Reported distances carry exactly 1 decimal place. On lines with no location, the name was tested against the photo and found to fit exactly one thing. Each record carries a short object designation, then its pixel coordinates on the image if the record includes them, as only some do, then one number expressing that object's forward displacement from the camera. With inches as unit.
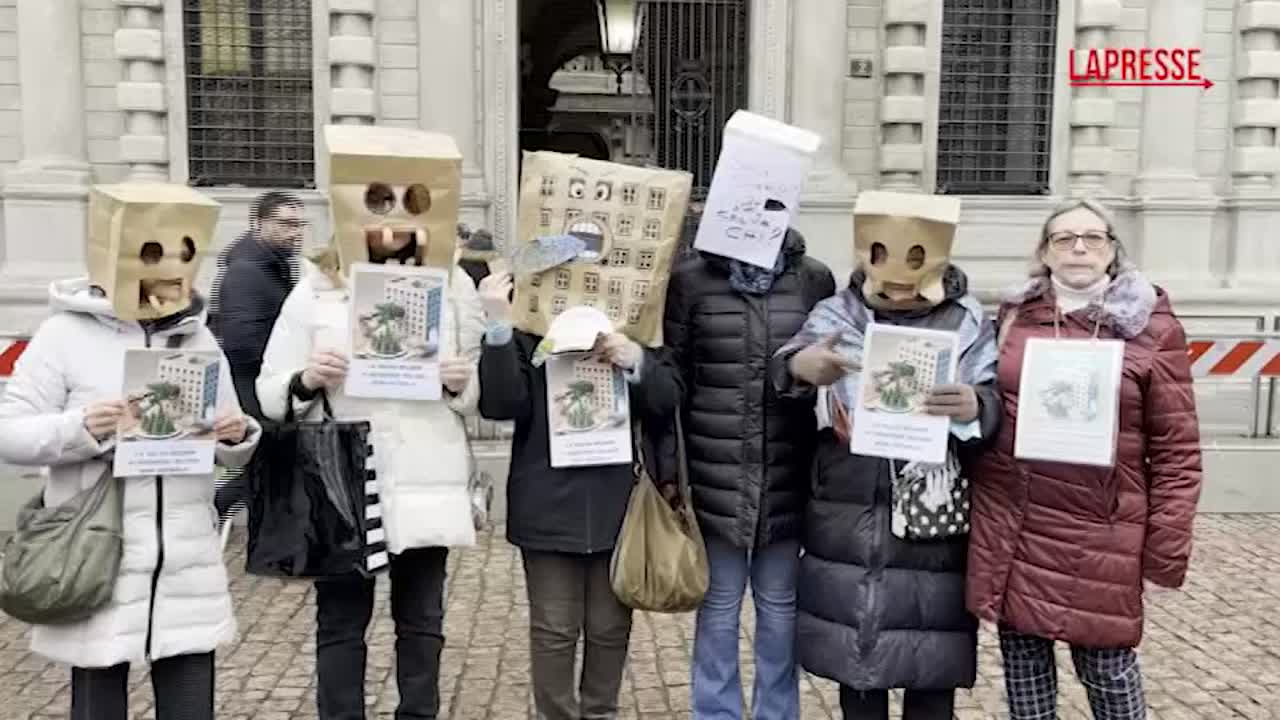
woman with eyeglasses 134.2
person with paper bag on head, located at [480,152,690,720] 140.7
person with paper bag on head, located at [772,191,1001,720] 137.5
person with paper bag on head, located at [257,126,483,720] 136.2
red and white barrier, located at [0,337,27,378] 286.2
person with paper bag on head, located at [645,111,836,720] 145.7
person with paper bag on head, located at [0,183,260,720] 128.3
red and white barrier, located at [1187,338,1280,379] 335.9
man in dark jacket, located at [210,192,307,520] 171.1
